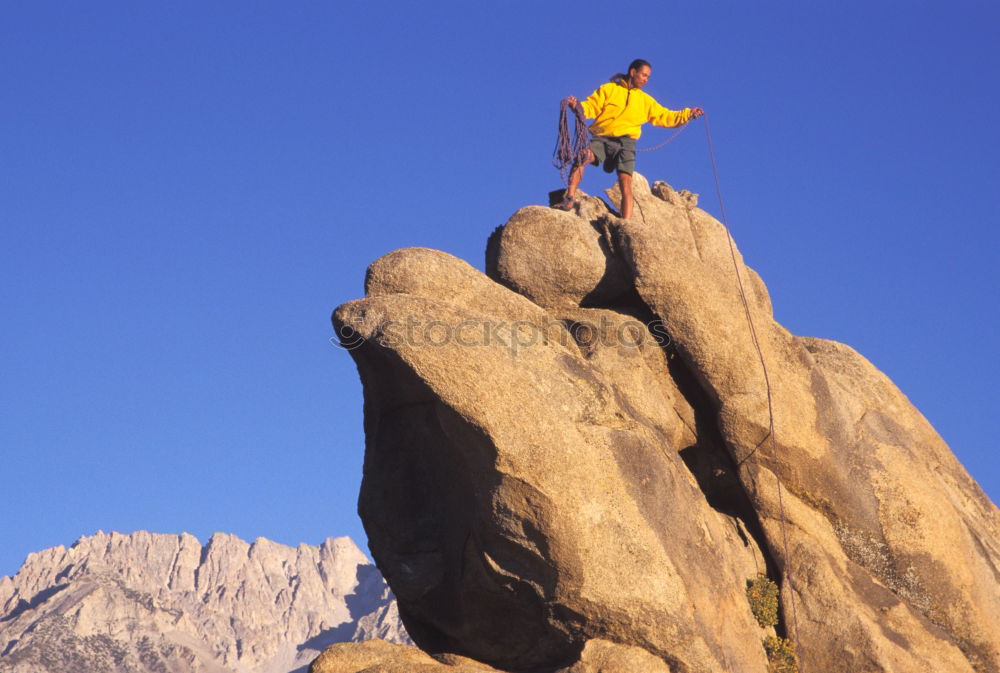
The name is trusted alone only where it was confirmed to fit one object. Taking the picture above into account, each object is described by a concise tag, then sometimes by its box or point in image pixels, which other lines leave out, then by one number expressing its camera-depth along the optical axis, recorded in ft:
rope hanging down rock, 66.33
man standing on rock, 74.79
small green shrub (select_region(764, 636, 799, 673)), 64.18
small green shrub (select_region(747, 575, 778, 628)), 65.31
